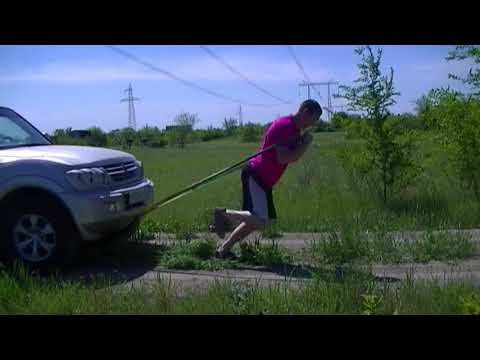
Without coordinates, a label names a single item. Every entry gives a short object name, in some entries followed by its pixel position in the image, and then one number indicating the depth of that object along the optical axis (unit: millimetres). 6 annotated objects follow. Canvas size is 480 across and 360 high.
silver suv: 5816
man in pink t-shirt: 6164
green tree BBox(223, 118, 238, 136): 72344
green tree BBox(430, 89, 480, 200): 9273
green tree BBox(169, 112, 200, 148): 53703
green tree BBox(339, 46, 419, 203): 9961
